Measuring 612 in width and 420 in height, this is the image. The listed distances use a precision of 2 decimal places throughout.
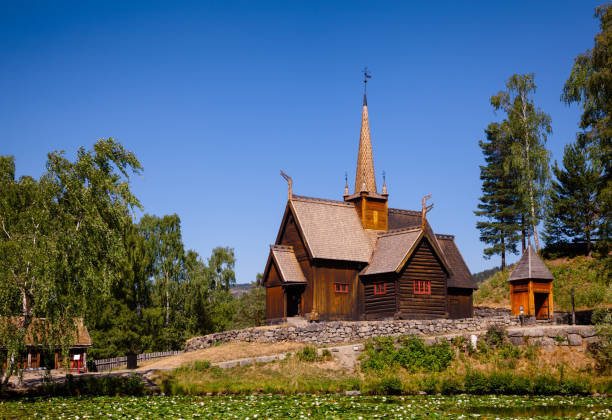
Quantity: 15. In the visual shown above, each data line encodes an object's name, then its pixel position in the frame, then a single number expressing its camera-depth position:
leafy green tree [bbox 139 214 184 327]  58.53
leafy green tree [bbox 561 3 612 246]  29.94
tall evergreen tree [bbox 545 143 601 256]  54.59
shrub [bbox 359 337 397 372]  29.15
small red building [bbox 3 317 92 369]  42.78
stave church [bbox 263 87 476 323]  39.38
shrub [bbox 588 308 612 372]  25.95
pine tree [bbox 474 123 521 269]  58.89
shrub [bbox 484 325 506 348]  29.22
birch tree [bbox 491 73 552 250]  53.16
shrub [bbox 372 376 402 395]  24.20
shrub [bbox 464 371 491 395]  24.00
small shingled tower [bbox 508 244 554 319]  36.78
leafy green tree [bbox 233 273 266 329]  69.50
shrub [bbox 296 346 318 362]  31.05
